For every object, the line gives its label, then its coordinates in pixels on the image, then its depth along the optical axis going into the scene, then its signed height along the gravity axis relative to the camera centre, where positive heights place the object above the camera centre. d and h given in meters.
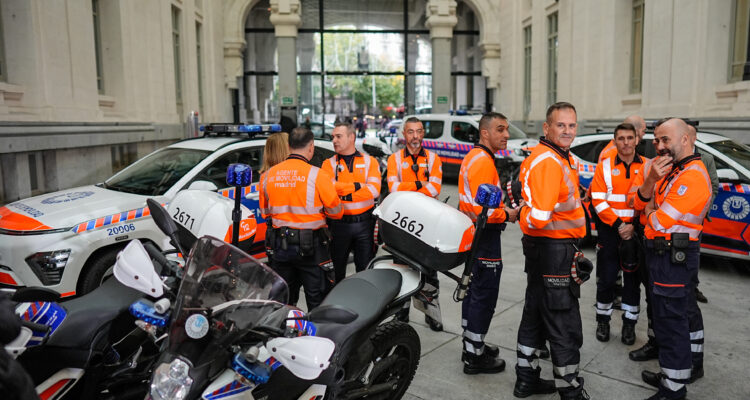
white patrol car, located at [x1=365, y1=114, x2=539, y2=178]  14.55 -0.22
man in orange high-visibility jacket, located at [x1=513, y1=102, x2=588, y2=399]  3.55 -0.72
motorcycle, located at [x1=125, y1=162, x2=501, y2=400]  2.16 -0.85
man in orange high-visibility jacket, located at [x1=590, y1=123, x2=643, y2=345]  4.77 -0.81
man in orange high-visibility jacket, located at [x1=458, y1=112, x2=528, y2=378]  4.13 -0.95
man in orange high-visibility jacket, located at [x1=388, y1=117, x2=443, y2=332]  5.39 -0.37
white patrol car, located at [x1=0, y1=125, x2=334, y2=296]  4.93 -0.77
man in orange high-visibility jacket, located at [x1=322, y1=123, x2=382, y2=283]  5.05 -0.61
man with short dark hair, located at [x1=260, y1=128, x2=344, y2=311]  4.23 -0.63
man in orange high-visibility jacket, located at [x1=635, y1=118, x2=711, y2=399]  3.62 -0.80
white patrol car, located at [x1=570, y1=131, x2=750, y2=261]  6.34 -0.89
